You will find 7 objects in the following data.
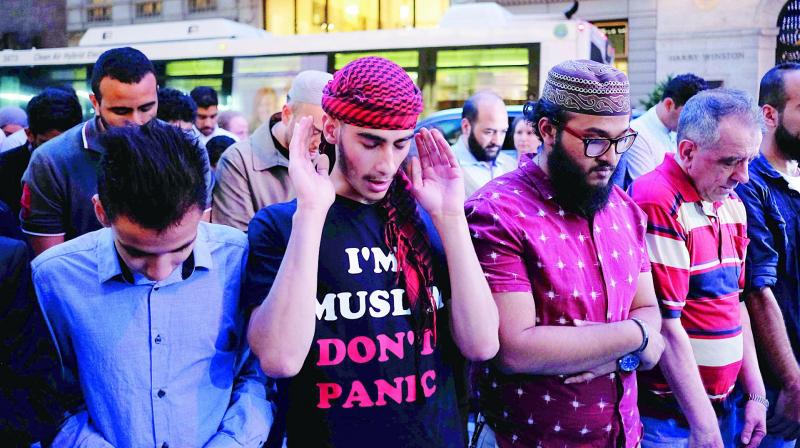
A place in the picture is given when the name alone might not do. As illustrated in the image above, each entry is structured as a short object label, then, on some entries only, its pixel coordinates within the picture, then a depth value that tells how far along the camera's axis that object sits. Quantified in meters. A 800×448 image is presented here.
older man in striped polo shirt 2.64
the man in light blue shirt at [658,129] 5.20
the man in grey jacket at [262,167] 3.47
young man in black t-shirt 1.90
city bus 11.12
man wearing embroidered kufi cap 2.14
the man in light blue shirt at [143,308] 1.82
